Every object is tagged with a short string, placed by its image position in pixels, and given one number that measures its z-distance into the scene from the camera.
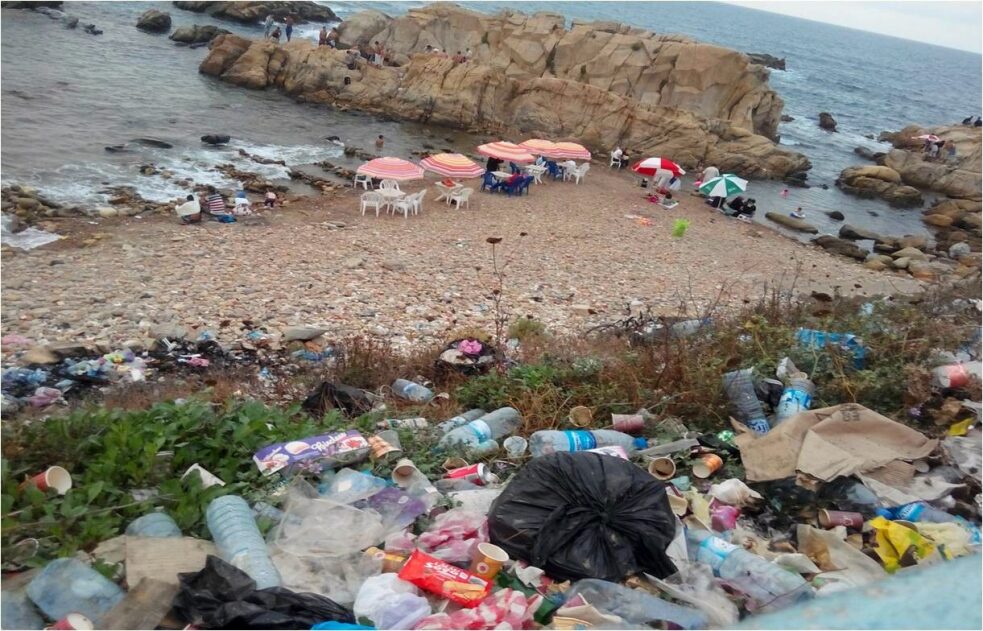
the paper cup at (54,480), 3.33
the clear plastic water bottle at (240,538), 2.94
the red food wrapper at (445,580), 2.82
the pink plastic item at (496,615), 2.65
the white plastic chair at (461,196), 15.86
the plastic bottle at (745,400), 4.71
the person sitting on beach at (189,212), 12.83
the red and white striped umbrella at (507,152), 17.53
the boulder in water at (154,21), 31.67
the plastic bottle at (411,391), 5.69
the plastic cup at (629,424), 4.76
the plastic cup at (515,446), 4.41
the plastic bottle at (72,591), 2.68
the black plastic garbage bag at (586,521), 3.05
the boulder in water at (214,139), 18.73
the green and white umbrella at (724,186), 18.75
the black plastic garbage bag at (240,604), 2.52
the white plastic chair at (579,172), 19.56
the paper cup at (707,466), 4.13
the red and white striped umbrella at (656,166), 19.58
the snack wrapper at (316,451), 3.82
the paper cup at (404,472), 3.91
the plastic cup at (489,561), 2.99
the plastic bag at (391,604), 2.68
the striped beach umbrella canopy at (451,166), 15.96
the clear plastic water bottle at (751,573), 2.96
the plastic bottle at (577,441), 4.39
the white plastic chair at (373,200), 14.62
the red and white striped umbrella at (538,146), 18.95
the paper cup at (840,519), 3.55
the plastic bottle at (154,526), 3.16
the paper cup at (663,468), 4.09
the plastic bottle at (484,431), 4.47
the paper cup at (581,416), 4.89
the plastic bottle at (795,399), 4.73
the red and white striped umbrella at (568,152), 19.14
